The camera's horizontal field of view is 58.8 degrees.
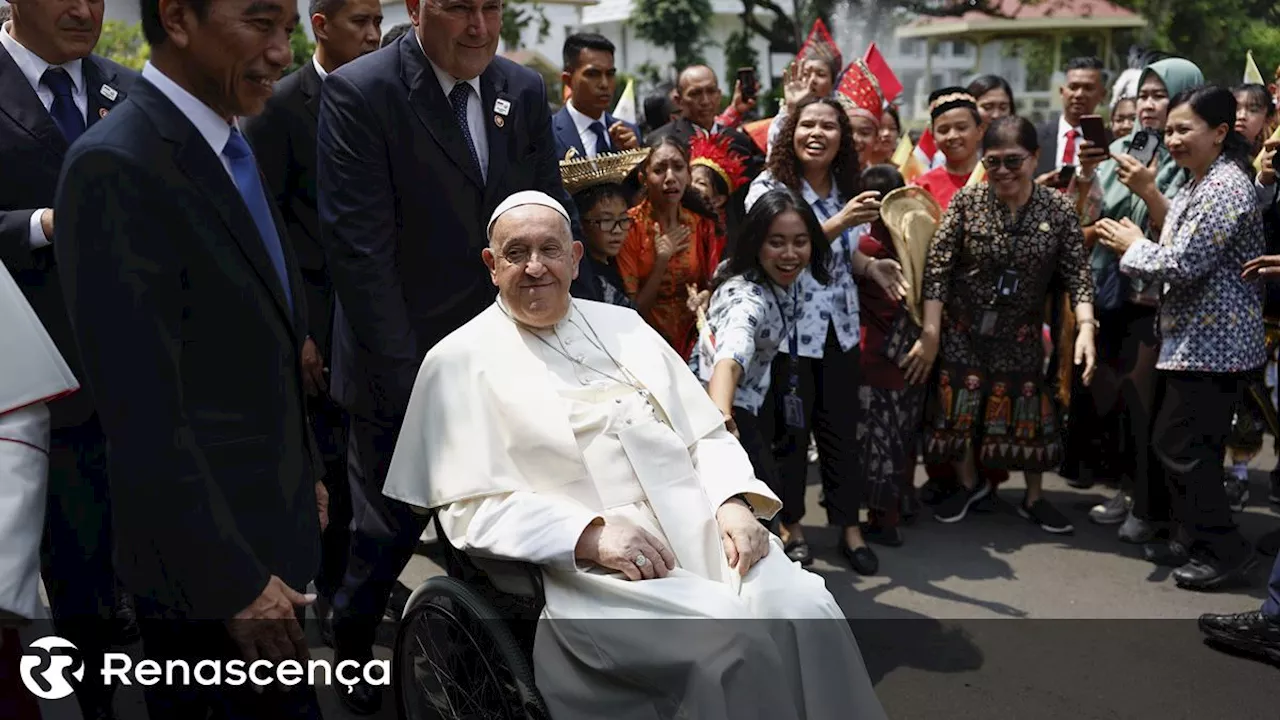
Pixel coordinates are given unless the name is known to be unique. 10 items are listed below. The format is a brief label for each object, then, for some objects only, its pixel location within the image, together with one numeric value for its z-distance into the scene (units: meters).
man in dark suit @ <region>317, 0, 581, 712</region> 3.20
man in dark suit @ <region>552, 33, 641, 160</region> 5.94
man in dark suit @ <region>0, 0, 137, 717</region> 2.93
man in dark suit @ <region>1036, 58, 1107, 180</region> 6.95
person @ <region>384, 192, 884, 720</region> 2.53
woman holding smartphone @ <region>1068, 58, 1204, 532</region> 5.20
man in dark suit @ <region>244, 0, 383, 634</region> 4.00
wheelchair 2.65
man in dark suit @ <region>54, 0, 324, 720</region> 1.86
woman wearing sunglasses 5.14
